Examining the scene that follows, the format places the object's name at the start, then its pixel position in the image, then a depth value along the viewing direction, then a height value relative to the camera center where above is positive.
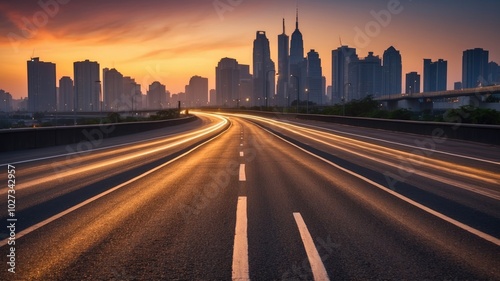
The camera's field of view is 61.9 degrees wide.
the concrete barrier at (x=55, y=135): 19.33 -1.18
